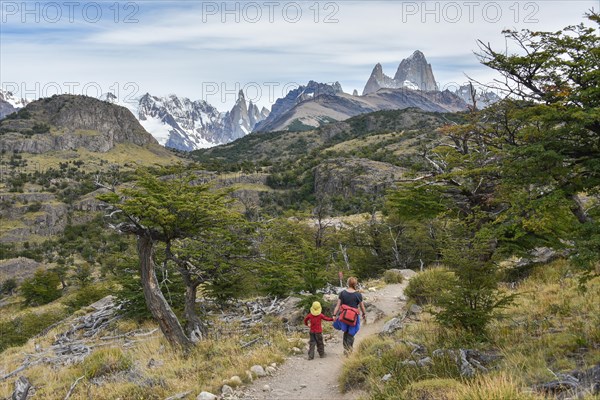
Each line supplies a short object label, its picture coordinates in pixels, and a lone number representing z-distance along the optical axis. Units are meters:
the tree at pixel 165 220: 11.28
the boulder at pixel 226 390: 8.30
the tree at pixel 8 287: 61.36
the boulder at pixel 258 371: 9.30
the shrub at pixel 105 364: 11.20
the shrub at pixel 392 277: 22.84
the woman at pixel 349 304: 10.00
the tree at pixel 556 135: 7.61
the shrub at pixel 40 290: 48.68
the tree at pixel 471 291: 7.66
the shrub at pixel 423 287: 13.66
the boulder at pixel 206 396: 7.85
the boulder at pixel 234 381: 8.66
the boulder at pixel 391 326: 11.29
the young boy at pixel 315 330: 10.37
